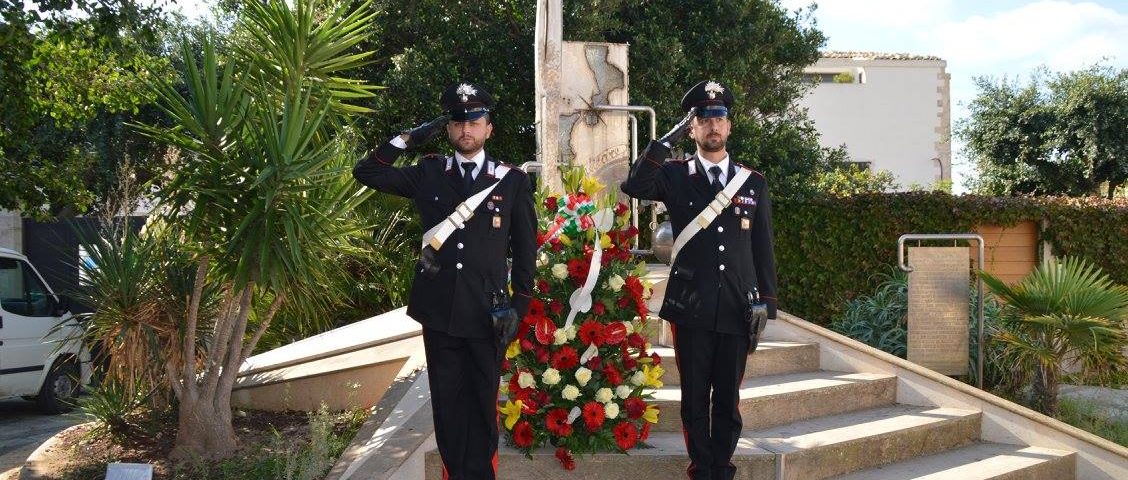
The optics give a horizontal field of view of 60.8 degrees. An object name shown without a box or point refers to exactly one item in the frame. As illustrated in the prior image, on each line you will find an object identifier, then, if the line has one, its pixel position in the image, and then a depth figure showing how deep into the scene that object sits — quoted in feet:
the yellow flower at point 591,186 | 14.68
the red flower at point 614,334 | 14.12
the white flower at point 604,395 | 14.08
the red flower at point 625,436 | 14.42
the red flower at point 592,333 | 14.10
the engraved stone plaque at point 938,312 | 23.24
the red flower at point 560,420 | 14.29
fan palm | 21.67
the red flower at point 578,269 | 14.15
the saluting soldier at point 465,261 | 12.69
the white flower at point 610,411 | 14.21
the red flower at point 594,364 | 14.21
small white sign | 14.02
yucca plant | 15.42
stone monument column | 23.84
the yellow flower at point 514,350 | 14.19
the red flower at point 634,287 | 14.33
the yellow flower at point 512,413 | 14.21
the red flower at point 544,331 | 13.98
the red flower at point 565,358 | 14.02
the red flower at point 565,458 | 14.32
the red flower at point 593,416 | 14.16
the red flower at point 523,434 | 14.44
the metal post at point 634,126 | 25.29
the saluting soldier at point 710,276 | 13.73
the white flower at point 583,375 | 14.02
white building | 89.25
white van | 27.43
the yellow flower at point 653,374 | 14.58
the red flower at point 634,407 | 14.53
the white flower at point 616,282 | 14.16
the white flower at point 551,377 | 13.96
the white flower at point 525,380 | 14.20
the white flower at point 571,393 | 14.03
